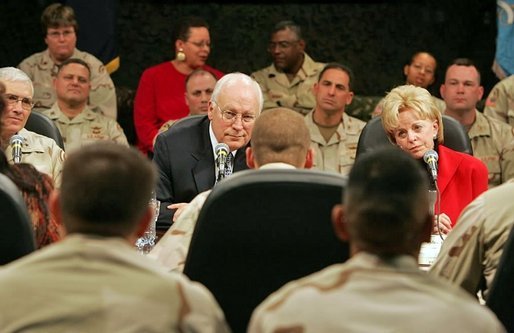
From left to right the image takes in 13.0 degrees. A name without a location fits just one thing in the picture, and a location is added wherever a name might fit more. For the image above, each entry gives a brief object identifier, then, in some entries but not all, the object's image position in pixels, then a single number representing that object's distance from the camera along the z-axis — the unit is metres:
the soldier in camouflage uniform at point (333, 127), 11.73
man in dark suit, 7.97
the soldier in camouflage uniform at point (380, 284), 3.71
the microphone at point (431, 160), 7.46
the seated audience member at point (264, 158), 5.61
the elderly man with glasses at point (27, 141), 8.19
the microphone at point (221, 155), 7.20
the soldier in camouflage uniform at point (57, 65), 12.72
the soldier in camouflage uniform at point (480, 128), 12.16
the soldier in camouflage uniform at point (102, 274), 3.80
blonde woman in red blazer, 7.95
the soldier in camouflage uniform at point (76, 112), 11.83
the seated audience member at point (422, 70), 13.41
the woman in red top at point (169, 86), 12.87
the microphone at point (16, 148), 7.36
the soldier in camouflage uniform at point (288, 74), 13.18
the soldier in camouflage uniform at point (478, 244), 5.30
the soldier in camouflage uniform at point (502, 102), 12.85
